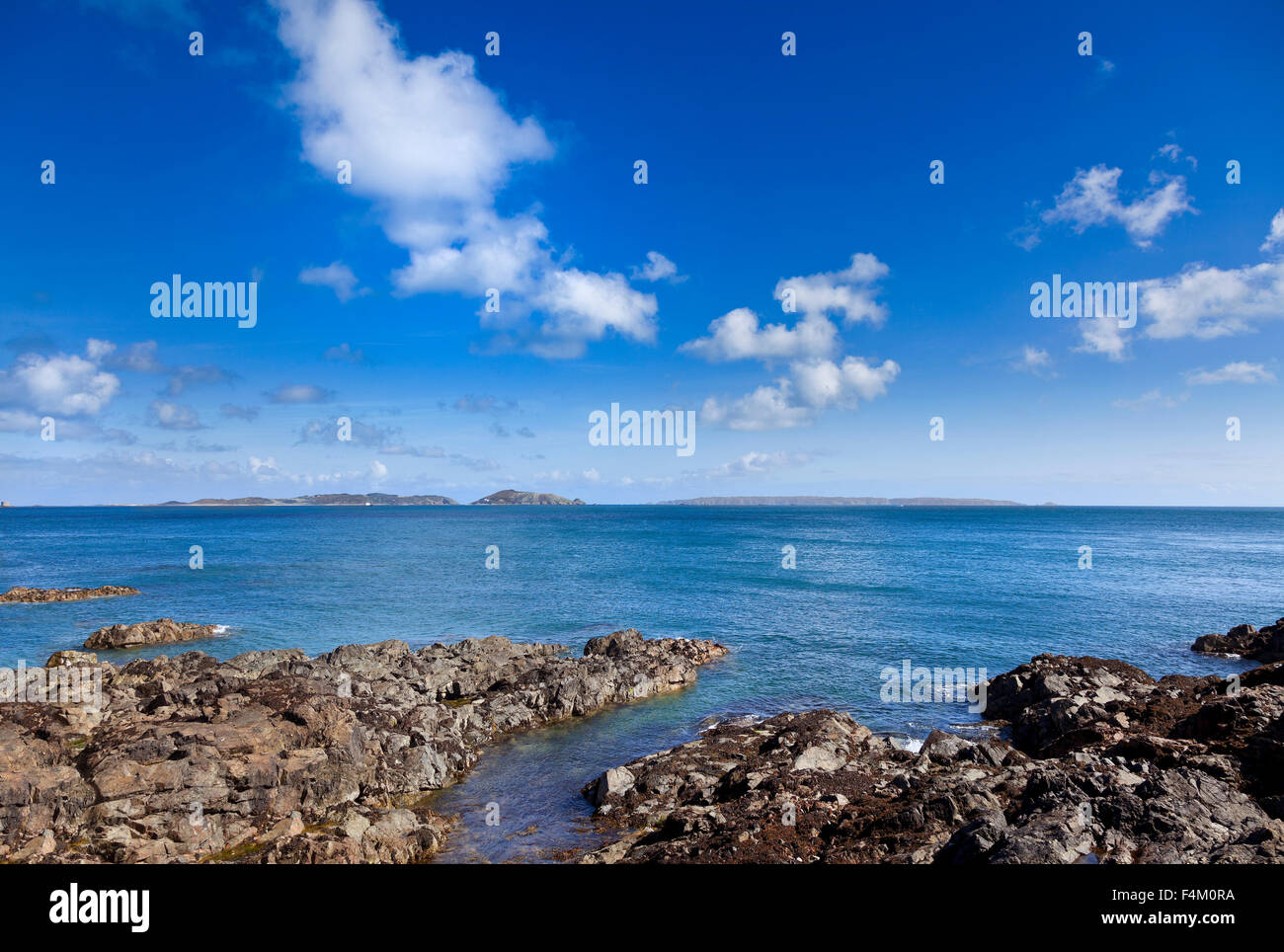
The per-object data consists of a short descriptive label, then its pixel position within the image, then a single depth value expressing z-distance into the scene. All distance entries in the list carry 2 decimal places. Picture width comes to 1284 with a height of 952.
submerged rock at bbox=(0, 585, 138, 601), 54.97
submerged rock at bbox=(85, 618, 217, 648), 39.94
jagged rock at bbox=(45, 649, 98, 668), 32.81
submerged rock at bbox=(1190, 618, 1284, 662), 35.36
